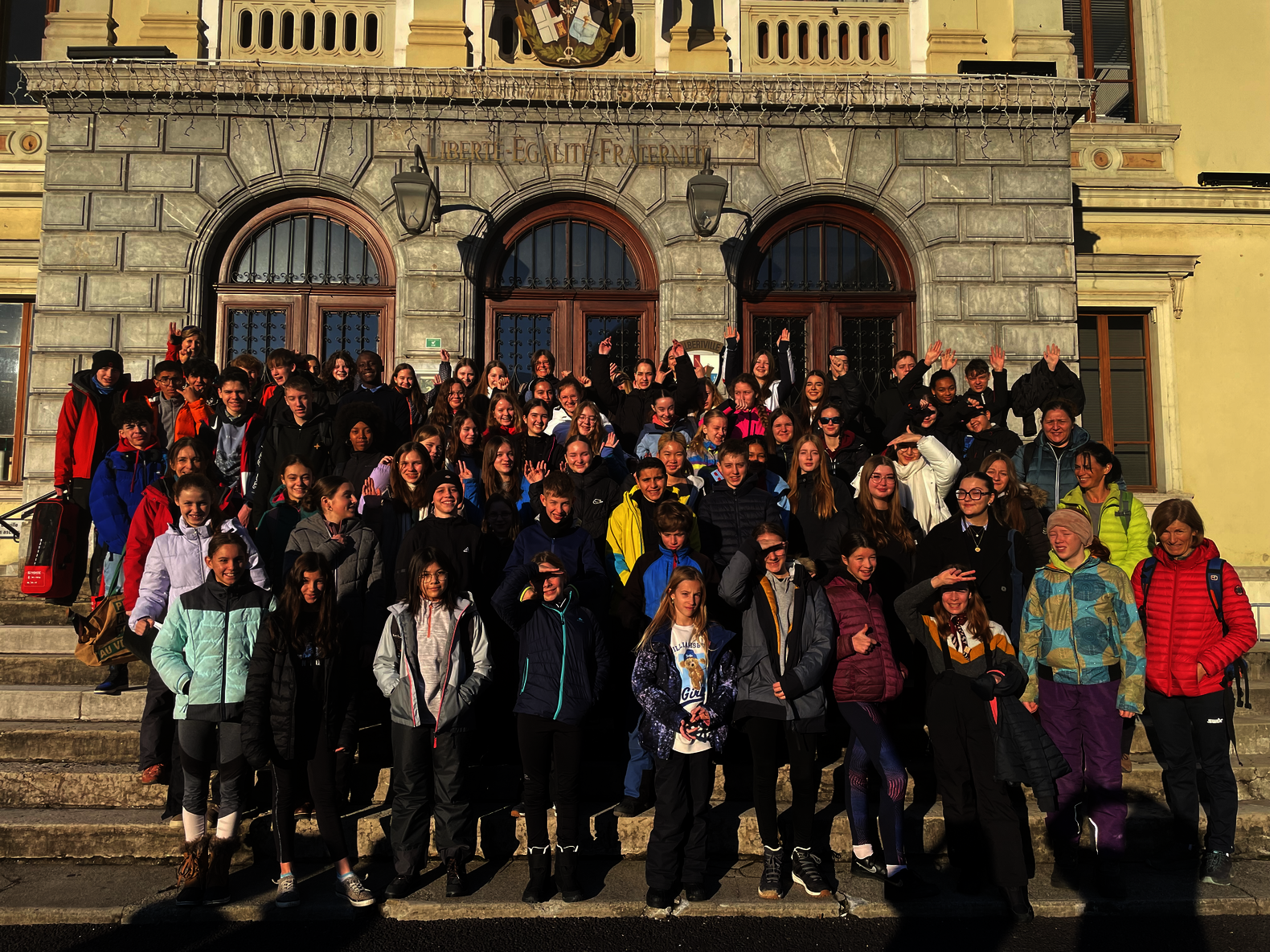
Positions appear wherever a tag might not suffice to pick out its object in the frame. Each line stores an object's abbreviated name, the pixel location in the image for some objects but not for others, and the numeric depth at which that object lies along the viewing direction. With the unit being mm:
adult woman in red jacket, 5621
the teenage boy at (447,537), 5996
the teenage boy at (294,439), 7199
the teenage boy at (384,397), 8164
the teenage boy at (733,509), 6457
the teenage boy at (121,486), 7105
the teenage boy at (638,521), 6418
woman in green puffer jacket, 6566
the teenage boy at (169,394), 8109
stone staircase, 5852
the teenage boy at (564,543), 6086
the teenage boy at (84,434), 8141
